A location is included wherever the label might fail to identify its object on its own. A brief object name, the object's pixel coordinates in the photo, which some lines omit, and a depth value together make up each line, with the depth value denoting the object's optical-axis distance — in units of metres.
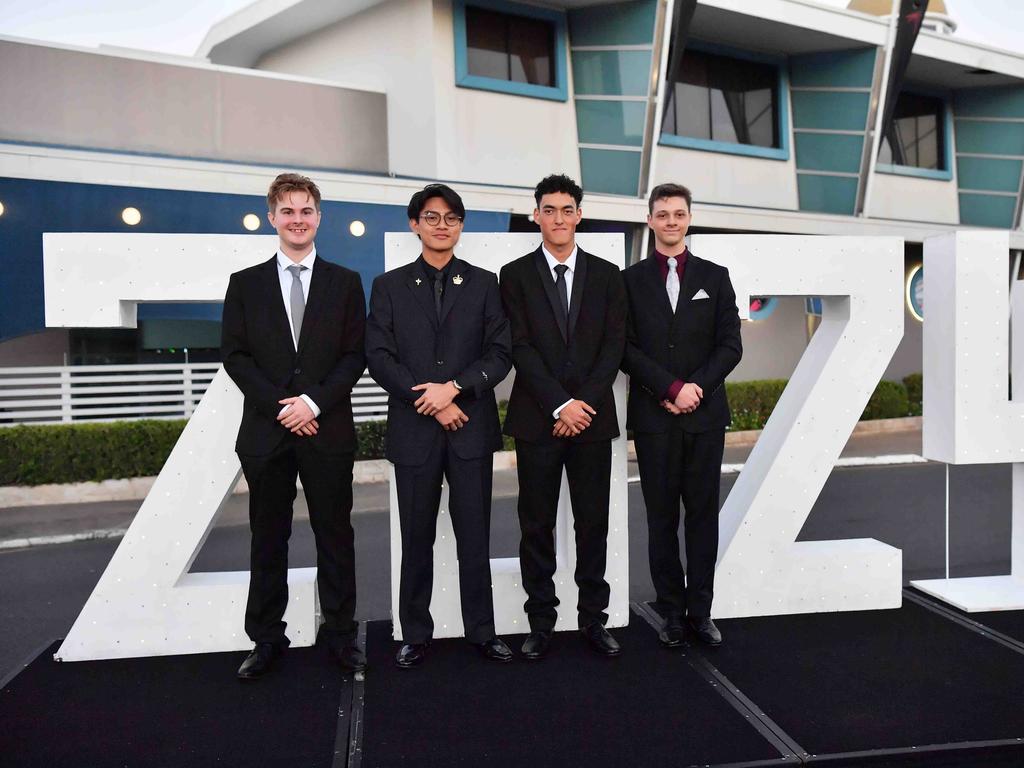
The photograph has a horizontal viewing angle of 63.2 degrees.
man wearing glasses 3.70
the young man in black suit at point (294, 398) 3.62
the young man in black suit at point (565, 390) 3.80
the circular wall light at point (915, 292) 15.84
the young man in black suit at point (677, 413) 3.92
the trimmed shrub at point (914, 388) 15.60
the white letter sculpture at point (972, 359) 4.40
